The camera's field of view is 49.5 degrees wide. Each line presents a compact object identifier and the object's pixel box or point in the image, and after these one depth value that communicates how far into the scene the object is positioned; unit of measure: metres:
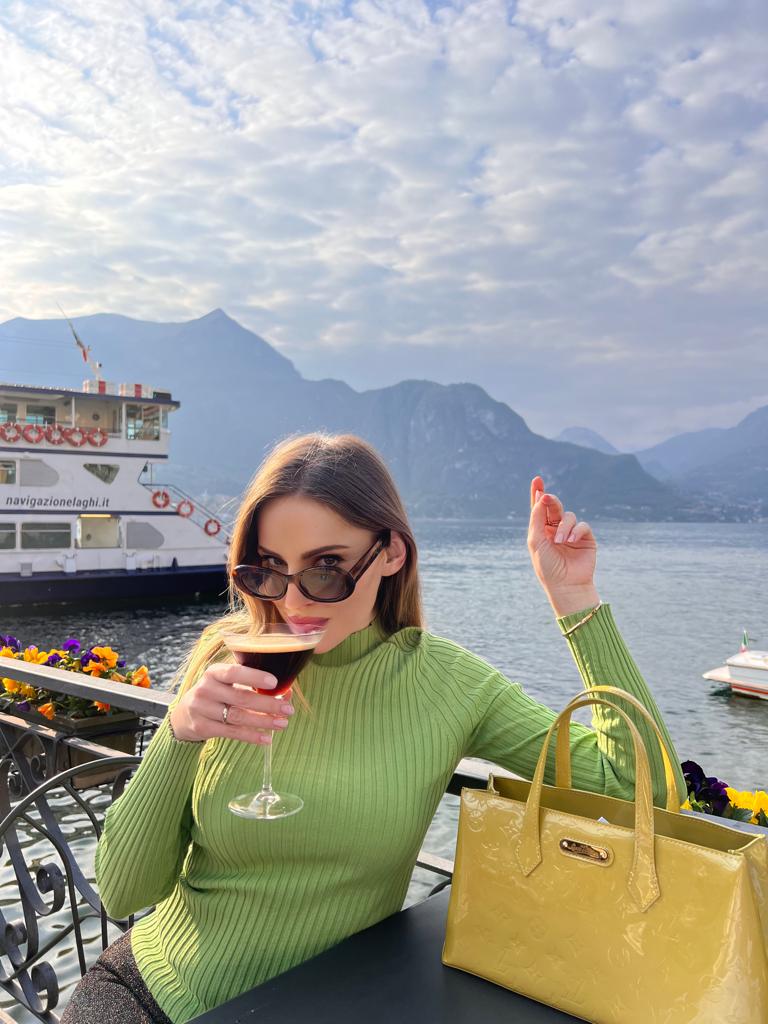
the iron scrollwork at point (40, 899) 1.96
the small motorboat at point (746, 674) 19.31
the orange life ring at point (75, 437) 24.83
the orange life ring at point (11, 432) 23.92
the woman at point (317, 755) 1.35
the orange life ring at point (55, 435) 24.52
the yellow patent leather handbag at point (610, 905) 0.94
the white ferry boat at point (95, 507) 23.70
